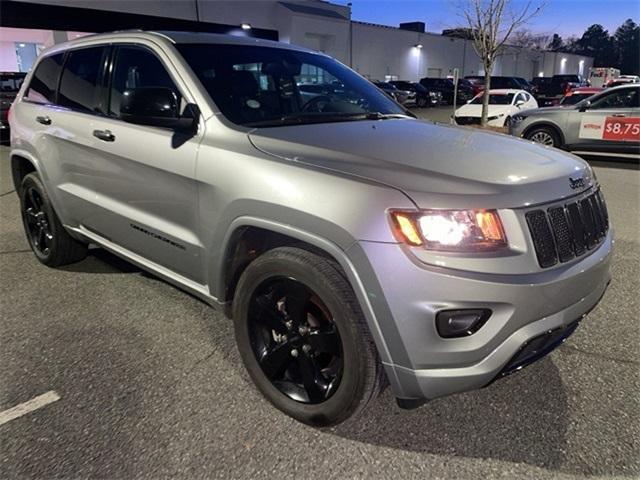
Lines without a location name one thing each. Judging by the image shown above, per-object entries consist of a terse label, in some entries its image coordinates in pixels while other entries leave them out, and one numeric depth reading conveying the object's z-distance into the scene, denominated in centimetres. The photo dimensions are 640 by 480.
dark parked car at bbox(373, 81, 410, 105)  2672
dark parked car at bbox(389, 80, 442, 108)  3256
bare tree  1548
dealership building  2528
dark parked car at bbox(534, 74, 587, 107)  3359
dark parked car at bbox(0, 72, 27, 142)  1391
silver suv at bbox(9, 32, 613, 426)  206
